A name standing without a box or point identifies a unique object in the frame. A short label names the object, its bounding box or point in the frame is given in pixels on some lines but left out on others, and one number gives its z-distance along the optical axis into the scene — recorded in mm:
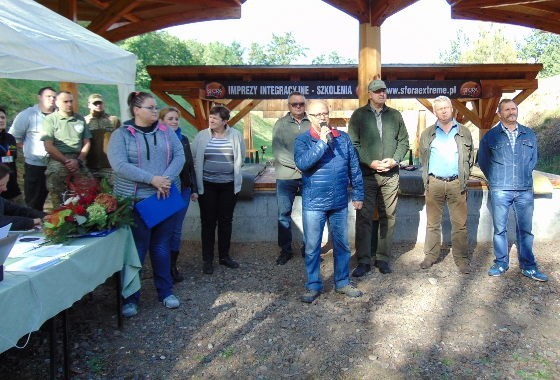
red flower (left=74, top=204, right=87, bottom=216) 3287
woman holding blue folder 3719
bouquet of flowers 3156
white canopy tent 2885
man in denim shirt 4520
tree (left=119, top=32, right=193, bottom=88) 29500
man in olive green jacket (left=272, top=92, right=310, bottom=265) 4934
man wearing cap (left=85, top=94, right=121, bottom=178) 5625
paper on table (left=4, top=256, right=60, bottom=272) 2602
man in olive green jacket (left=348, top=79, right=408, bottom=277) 4723
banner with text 9242
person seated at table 3273
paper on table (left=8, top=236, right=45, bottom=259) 2928
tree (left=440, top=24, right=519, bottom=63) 44978
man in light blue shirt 4656
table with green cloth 2326
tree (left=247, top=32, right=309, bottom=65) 85000
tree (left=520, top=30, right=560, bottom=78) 45312
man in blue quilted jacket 3869
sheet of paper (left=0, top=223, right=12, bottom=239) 2357
